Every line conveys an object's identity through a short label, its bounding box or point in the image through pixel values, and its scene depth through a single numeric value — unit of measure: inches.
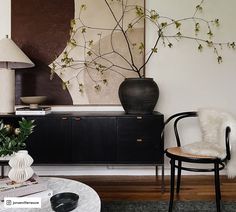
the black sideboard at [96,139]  96.6
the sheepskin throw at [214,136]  78.8
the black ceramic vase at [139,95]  97.2
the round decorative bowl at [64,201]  45.6
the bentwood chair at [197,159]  74.6
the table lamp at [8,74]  97.0
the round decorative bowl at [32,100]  102.7
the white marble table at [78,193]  47.1
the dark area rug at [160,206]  80.0
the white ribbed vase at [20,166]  51.6
